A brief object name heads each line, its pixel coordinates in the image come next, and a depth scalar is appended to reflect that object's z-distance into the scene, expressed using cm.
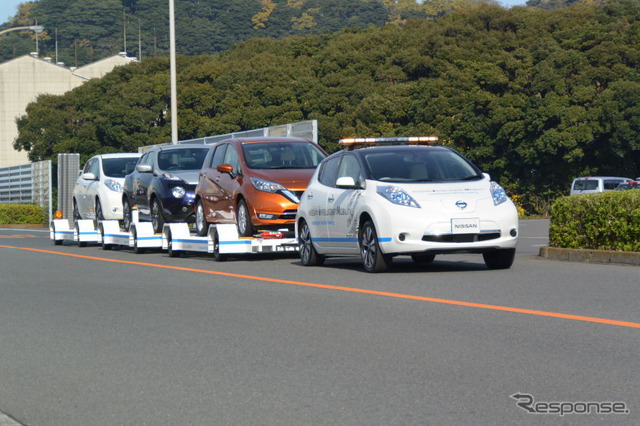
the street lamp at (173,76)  3425
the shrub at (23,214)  5309
